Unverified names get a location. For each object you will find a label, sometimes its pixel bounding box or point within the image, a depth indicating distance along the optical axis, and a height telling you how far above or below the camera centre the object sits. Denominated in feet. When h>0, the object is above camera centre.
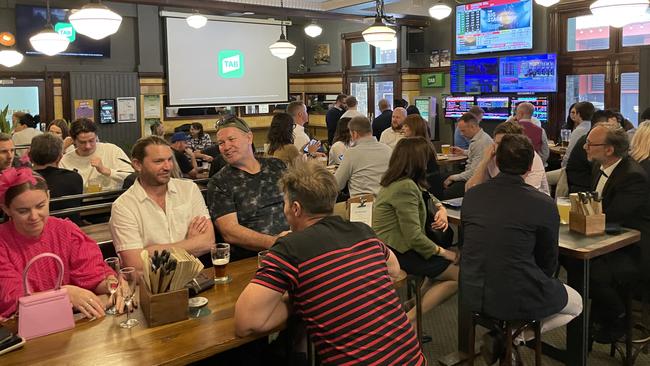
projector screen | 38.09 +4.68
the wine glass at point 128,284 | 6.79 -1.75
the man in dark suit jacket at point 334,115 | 31.94 +0.88
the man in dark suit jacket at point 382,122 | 29.40 +0.41
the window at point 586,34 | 29.19 +4.68
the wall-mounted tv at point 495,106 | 32.60 +1.23
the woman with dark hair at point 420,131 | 18.78 -0.04
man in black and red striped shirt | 6.14 -1.76
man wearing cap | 20.71 -0.83
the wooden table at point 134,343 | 5.83 -2.19
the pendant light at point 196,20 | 28.71 +5.56
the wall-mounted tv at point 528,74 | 30.19 +2.88
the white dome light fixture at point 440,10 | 27.25 +5.53
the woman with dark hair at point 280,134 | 16.30 -0.06
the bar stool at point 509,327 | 9.09 -3.14
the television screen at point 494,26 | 31.65 +5.73
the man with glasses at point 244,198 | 10.05 -1.15
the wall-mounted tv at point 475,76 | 33.12 +3.07
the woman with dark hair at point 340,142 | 20.27 -0.39
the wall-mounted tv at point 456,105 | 34.86 +1.42
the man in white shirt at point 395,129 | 23.77 +0.02
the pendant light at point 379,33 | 20.36 +3.41
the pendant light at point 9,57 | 26.84 +3.64
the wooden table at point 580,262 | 9.87 -2.35
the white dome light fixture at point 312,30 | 33.47 +5.79
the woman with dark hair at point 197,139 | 26.35 -0.25
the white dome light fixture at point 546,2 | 19.35 +4.17
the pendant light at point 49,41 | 20.18 +3.41
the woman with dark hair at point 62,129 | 20.35 +0.25
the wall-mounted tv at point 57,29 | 31.81 +5.72
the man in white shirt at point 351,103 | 28.99 +1.37
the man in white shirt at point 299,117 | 23.11 +0.60
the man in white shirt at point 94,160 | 16.20 -0.69
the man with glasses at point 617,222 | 11.15 -1.85
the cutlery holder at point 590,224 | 10.57 -1.75
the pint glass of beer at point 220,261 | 8.04 -1.75
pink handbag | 6.25 -1.89
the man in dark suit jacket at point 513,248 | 8.73 -1.81
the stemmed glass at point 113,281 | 7.13 -1.81
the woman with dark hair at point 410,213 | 10.85 -1.56
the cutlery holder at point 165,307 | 6.62 -1.96
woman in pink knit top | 7.01 -1.45
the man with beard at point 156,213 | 8.98 -1.25
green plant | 23.91 +0.48
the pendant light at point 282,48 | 27.07 +3.89
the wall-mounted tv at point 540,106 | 30.83 +1.12
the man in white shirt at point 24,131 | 24.66 +0.24
